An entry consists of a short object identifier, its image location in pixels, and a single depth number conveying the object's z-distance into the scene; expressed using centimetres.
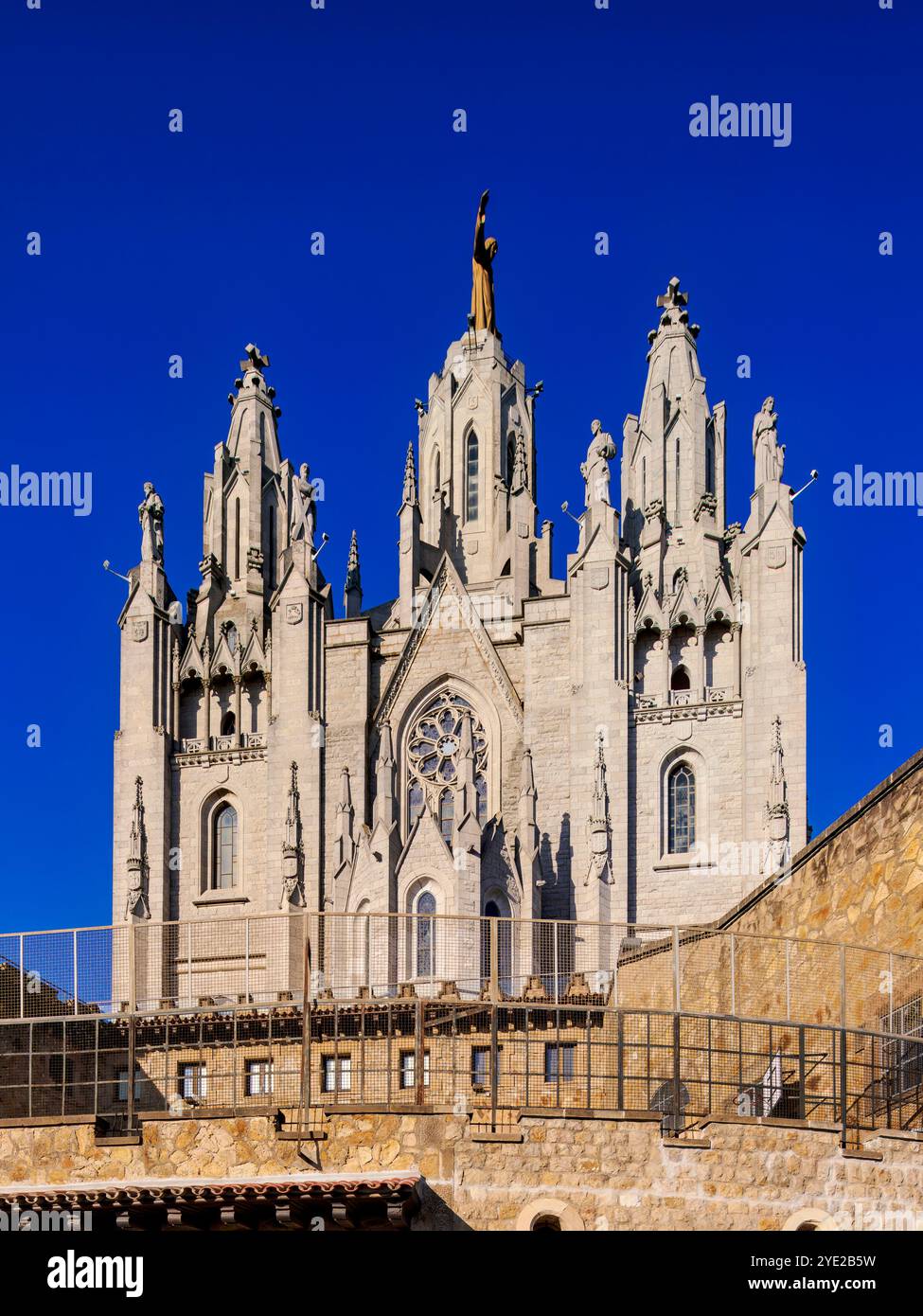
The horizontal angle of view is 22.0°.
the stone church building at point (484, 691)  6469
